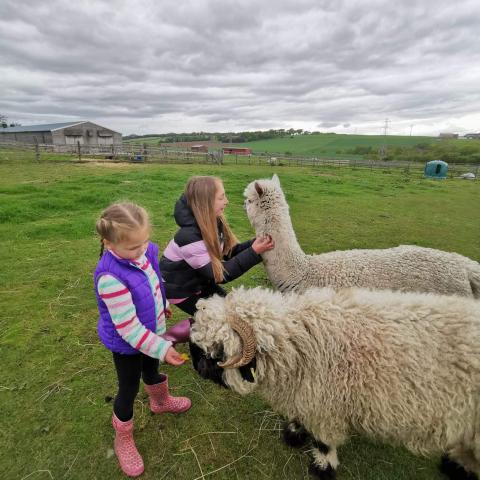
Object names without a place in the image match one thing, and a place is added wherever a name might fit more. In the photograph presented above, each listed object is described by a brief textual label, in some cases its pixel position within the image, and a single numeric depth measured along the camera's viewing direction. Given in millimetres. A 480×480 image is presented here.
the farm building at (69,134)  43656
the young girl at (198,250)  2514
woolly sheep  1809
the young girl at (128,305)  1897
